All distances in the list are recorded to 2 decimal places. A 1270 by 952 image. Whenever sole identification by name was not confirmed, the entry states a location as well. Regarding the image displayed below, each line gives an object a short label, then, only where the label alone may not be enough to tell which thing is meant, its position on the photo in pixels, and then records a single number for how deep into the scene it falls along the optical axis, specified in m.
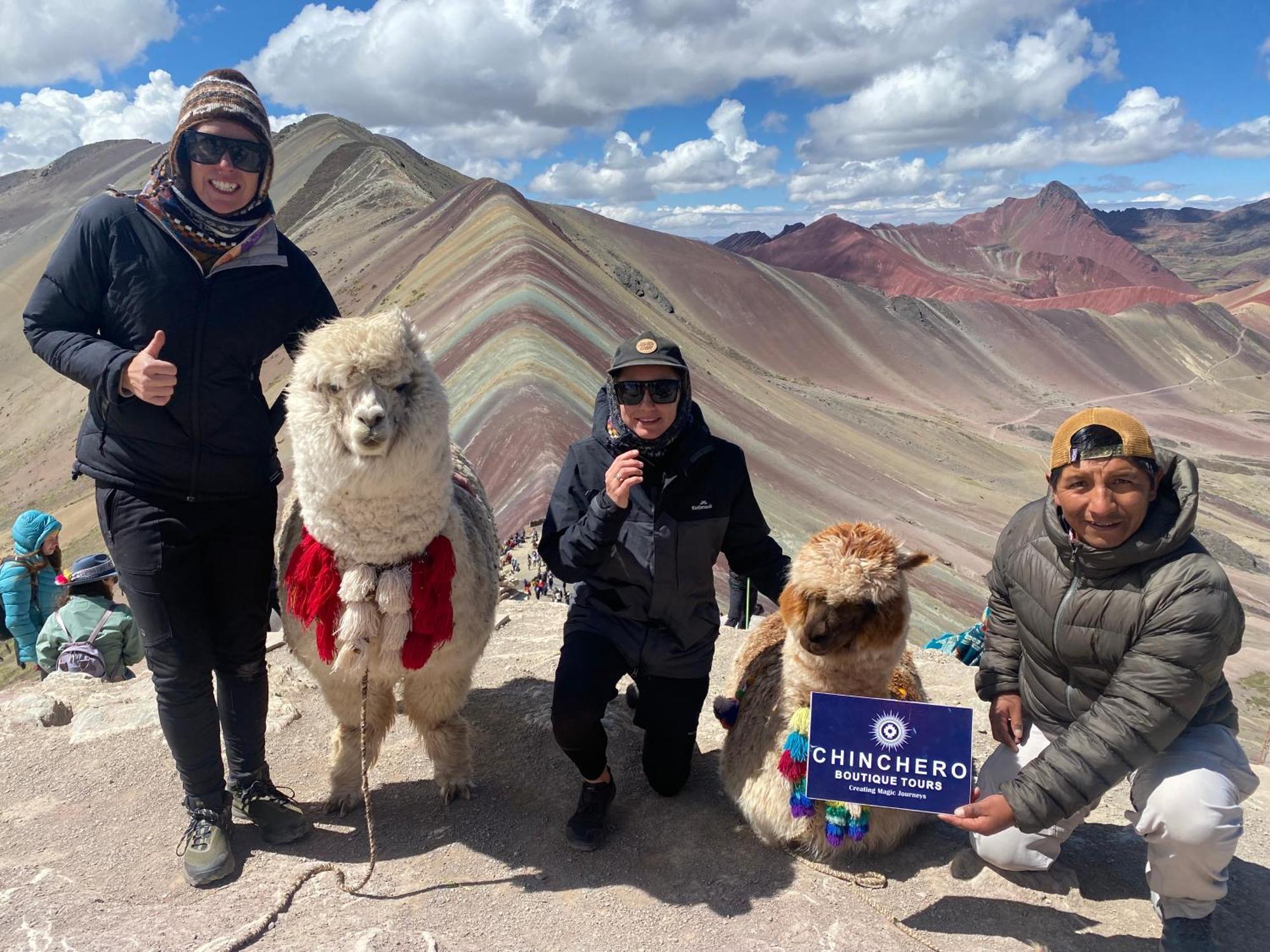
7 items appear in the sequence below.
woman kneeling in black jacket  2.63
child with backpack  4.23
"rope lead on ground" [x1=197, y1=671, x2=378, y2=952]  2.23
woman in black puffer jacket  2.30
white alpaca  2.35
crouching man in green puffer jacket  2.05
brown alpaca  2.40
